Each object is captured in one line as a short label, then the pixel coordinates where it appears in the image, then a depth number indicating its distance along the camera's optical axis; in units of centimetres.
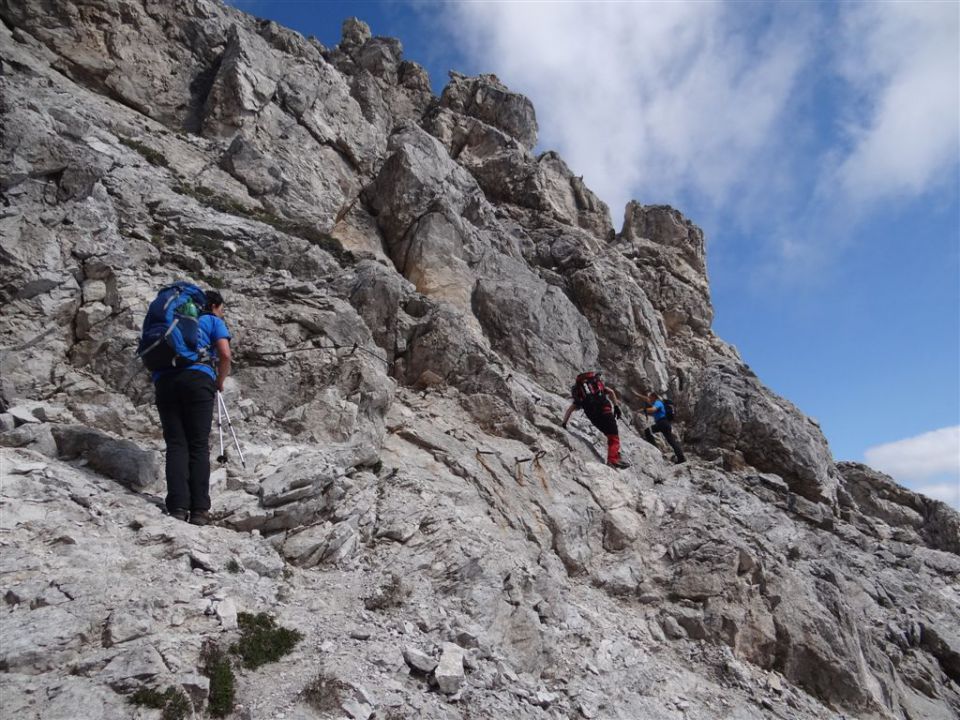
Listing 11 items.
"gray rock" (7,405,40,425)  779
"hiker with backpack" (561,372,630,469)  1633
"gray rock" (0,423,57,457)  738
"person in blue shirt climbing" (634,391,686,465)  1959
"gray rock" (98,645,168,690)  472
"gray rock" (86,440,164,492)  770
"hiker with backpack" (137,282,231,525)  741
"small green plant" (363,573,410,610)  774
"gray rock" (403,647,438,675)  656
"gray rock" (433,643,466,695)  647
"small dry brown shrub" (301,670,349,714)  541
